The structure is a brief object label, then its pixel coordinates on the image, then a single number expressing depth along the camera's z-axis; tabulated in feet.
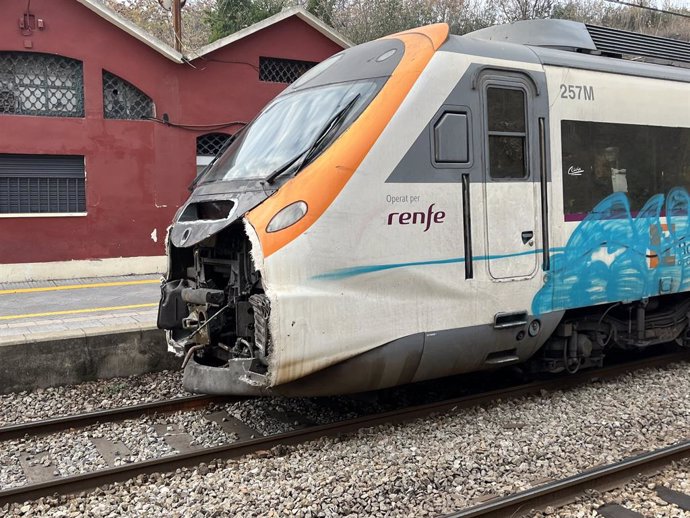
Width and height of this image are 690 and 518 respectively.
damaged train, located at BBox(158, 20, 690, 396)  16.67
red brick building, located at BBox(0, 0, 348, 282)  43.88
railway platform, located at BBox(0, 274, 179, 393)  23.68
